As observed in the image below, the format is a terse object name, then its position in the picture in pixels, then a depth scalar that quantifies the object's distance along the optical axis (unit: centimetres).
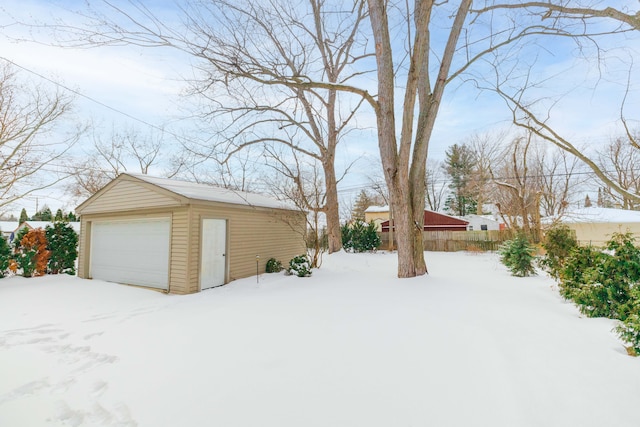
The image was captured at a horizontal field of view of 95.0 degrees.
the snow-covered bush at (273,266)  902
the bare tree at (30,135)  1233
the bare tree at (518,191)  1595
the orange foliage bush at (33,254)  870
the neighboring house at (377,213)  2897
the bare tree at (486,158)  1983
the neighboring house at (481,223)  2705
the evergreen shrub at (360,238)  1816
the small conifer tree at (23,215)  3558
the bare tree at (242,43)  533
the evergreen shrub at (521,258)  772
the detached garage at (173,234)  691
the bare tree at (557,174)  1981
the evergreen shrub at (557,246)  711
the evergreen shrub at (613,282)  385
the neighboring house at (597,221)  1789
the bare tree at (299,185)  933
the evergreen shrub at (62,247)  920
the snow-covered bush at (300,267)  824
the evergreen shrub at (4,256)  850
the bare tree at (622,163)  1808
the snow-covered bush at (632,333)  275
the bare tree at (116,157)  2189
